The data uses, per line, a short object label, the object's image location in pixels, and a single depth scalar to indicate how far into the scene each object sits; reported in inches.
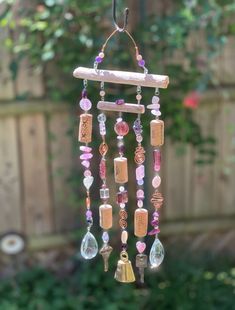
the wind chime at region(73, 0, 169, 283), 58.2
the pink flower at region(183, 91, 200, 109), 109.4
